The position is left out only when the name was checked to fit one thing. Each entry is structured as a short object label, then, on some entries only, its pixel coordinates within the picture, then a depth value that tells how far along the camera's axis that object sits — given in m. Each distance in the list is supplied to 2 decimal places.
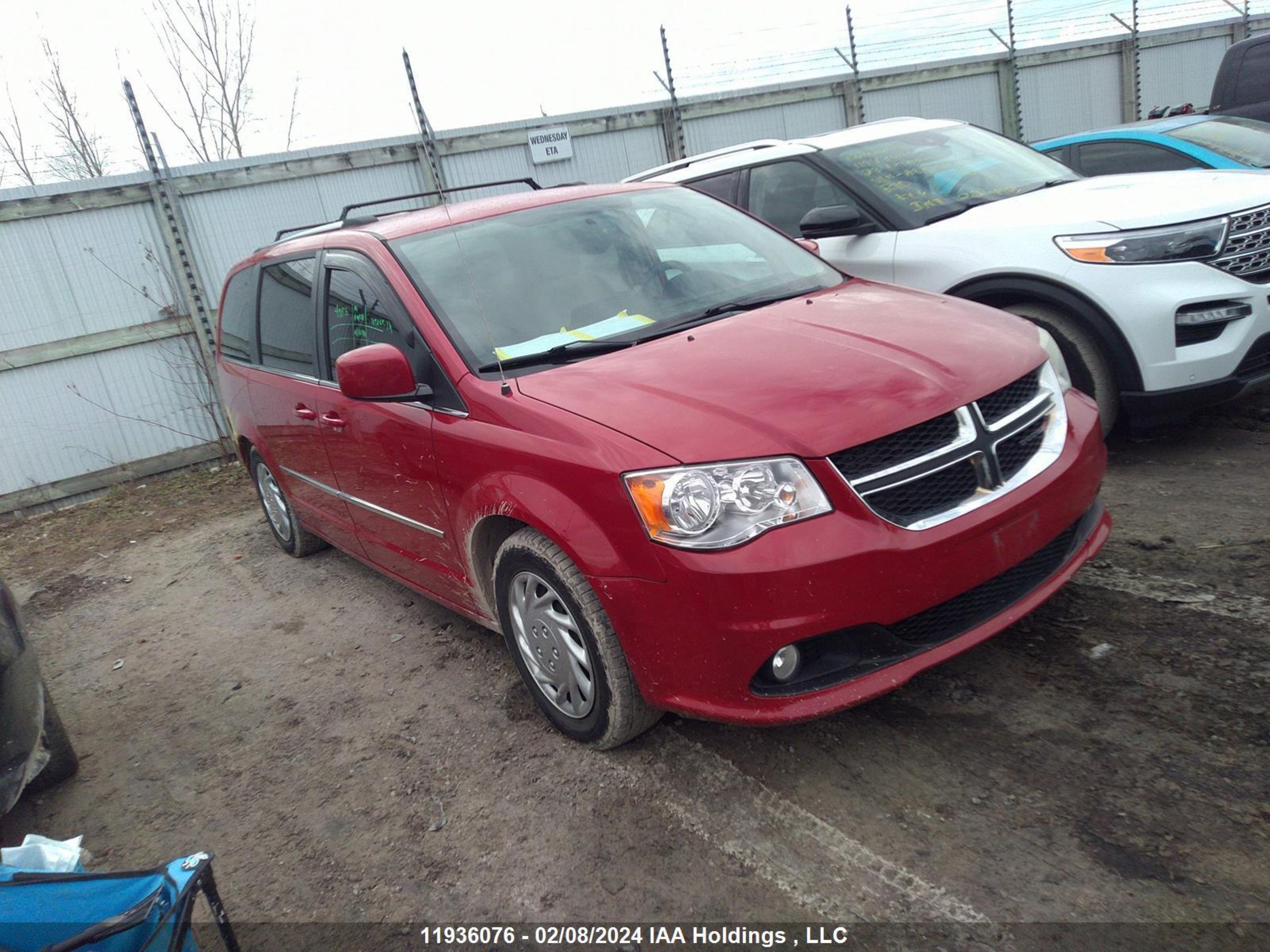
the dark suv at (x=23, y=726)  2.91
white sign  10.04
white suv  4.21
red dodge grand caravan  2.47
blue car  6.64
